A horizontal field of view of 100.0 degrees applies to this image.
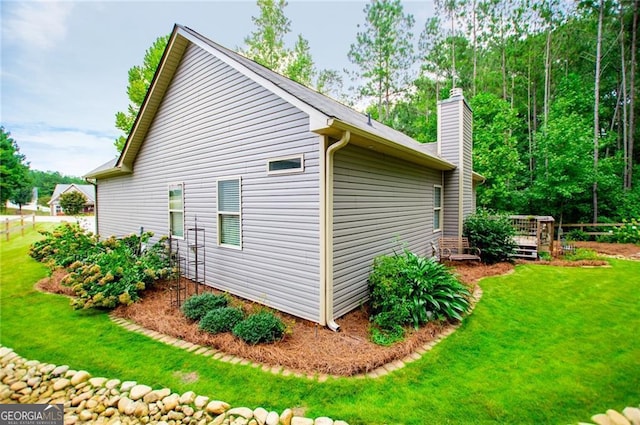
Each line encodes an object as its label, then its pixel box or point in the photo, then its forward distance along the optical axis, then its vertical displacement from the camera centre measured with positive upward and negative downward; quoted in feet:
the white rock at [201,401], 8.63 -6.26
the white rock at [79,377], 9.83 -6.22
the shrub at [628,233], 37.29 -3.70
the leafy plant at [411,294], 13.71 -4.79
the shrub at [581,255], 28.48 -5.28
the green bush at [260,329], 12.05 -5.53
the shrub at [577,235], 41.76 -4.49
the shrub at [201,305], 14.51 -5.32
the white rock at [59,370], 10.31 -6.22
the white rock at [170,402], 8.56 -6.26
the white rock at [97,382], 9.66 -6.26
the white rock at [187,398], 8.79 -6.24
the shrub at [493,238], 26.86 -3.17
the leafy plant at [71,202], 87.20 +2.61
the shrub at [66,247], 22.25 -3.38
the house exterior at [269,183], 13.76 +1.70
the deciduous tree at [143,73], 50.34 +26.27
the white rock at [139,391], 9.05 -6.24
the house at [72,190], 115.55 +6.08
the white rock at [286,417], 7.88 -6.22
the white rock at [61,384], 9.57 -6.29
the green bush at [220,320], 13.14 -5.53
